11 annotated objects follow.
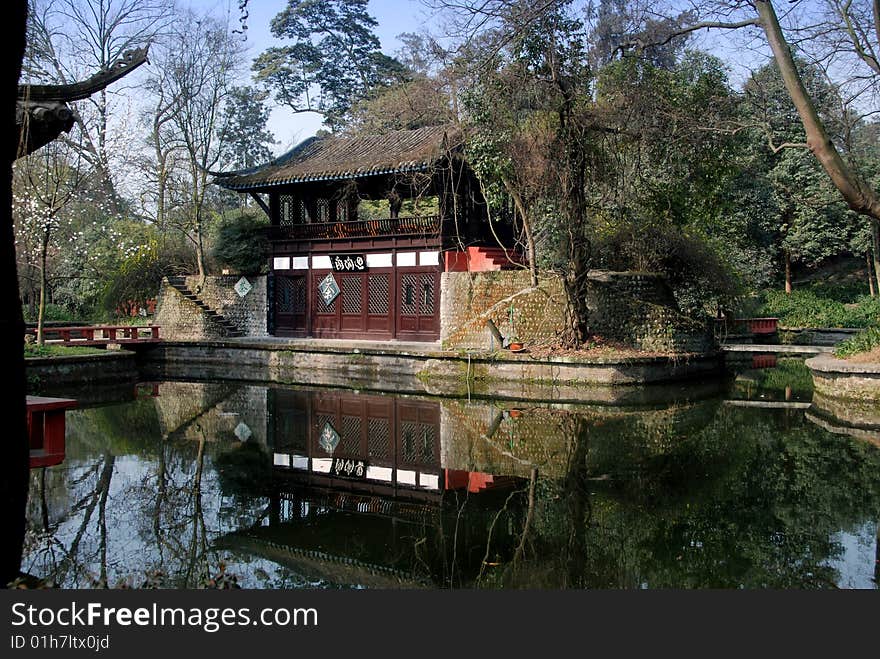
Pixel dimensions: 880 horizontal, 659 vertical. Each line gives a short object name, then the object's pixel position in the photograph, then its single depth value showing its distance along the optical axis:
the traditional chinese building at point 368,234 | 21.14
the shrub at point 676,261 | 19.41
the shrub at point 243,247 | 25.11
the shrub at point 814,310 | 28.22
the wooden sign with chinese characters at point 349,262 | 22.73
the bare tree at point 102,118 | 25.06
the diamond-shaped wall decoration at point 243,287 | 24.81
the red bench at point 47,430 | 6.97
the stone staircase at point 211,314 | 24.12
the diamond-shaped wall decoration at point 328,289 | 23.44
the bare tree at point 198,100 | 26.73
